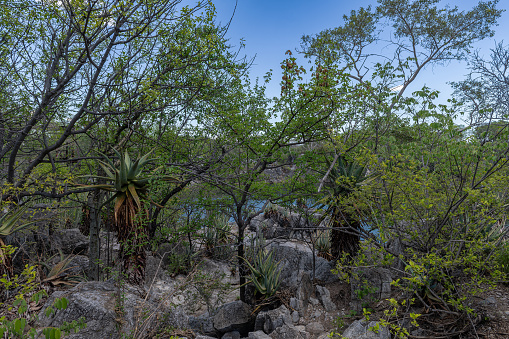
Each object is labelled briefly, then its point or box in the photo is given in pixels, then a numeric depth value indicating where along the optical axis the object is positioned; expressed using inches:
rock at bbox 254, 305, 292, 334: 228.4
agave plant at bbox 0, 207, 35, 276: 185.4
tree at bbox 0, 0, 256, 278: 217.0
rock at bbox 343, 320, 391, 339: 183.9
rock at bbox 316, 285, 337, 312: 259.1
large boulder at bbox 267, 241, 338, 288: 302.8
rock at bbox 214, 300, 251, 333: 245.9
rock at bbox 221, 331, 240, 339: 241.8
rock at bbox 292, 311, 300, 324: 242.8
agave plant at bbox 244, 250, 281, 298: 269.4
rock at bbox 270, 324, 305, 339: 211.0
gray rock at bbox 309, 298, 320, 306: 265.3
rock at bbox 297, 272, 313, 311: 257.9
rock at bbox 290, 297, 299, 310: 253.3
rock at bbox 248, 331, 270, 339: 210.8
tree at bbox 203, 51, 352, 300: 252.2
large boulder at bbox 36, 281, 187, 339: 155.2
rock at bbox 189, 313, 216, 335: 249.6
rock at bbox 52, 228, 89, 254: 354.9
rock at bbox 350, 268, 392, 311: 242.8
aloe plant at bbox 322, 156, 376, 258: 276.3
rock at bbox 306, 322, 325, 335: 227.9
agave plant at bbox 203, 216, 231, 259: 416.8
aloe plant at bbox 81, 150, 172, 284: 211.9
